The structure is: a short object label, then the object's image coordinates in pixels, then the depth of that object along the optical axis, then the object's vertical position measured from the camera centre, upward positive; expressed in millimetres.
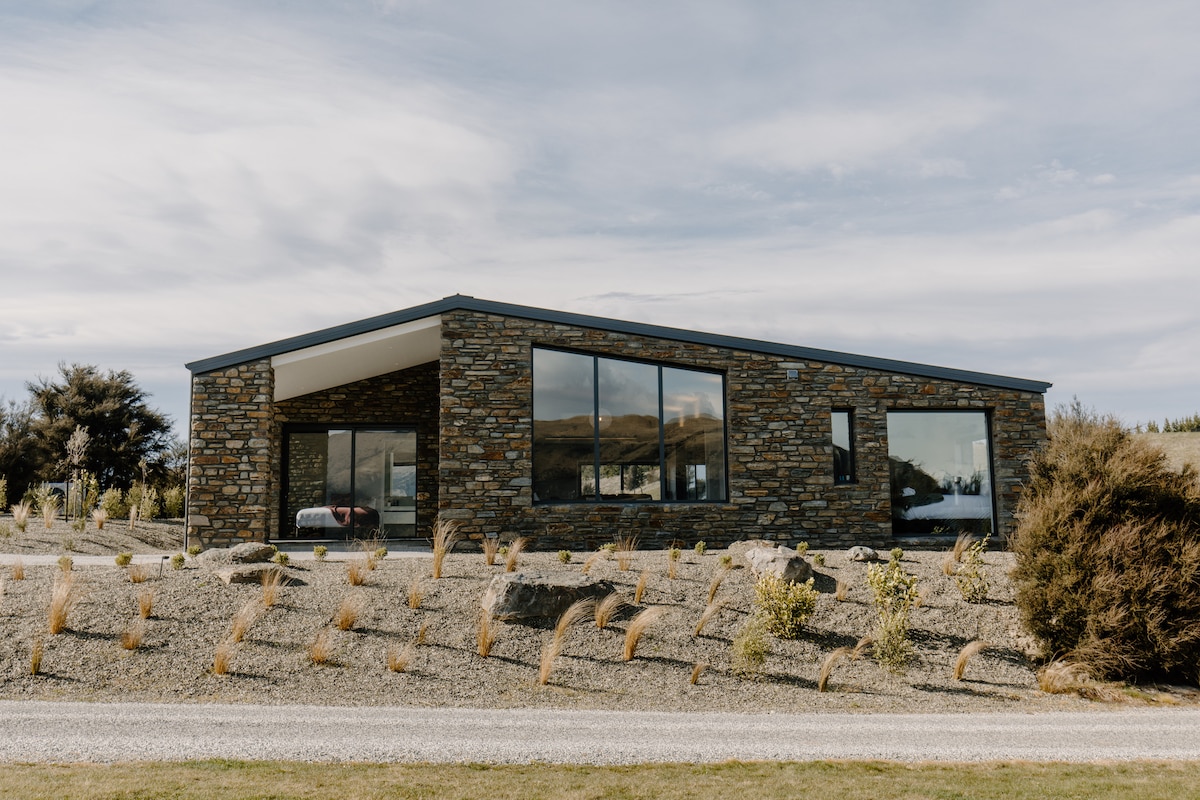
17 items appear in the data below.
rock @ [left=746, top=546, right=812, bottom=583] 10273 -1045
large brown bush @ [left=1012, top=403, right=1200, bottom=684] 9016 -901
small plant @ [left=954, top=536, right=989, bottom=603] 10578 -1293
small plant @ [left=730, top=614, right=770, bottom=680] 8695 -1805
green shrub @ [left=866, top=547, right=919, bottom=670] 9055 -1471
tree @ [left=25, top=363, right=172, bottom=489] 22062 +1584
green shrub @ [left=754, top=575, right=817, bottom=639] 9516 -1434
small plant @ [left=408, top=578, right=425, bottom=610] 9438 -1266
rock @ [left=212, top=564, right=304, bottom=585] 9711 -1032
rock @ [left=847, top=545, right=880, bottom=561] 11750 -1046
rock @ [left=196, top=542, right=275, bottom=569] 10344 -886
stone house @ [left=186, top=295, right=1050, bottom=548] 13195 +774
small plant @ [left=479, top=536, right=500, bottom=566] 11031 -940
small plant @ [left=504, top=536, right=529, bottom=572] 10589 -975
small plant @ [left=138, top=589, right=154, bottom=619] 8766 -1242
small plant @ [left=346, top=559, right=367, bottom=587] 9922 -1070
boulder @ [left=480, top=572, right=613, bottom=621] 9359 -1264
